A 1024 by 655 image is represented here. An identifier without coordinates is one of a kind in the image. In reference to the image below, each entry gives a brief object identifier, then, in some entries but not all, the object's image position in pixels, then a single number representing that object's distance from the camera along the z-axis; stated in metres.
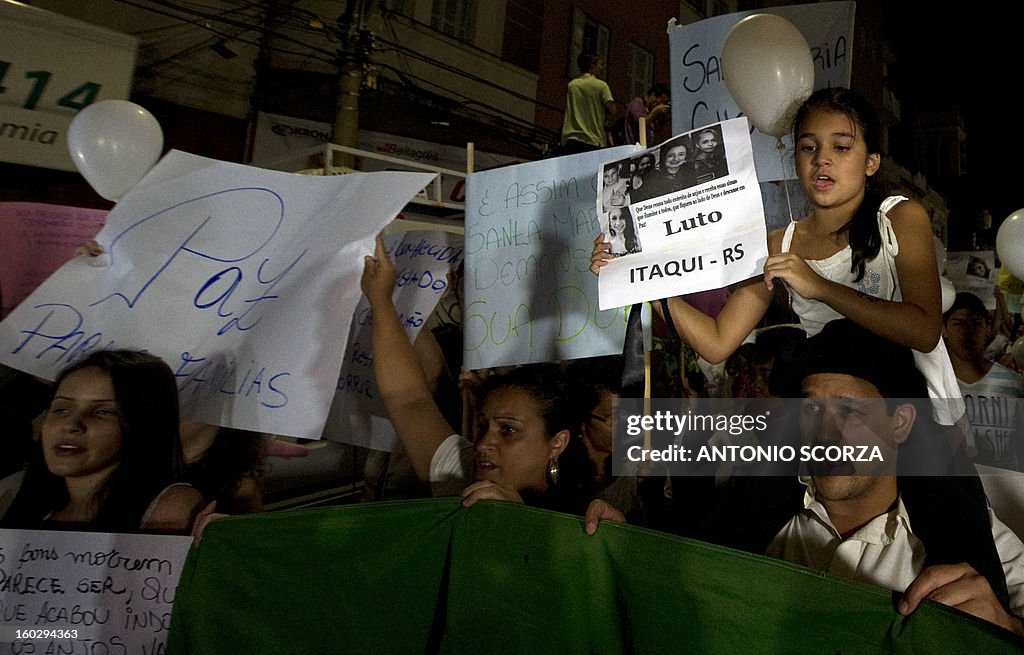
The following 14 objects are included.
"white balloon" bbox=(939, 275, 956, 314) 3.62
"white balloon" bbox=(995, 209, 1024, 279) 3.62
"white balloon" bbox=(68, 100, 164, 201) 2.69
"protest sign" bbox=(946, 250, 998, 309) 5.34
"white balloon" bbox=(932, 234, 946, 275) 3.72
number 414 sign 5.67
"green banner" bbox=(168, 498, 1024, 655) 1.05
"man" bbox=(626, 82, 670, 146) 3.81
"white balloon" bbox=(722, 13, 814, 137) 1.92
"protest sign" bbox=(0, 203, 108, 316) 2.61
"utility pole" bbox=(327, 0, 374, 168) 9.51
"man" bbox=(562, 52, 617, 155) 5.73
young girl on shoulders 1.37
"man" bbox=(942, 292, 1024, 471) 3.40
